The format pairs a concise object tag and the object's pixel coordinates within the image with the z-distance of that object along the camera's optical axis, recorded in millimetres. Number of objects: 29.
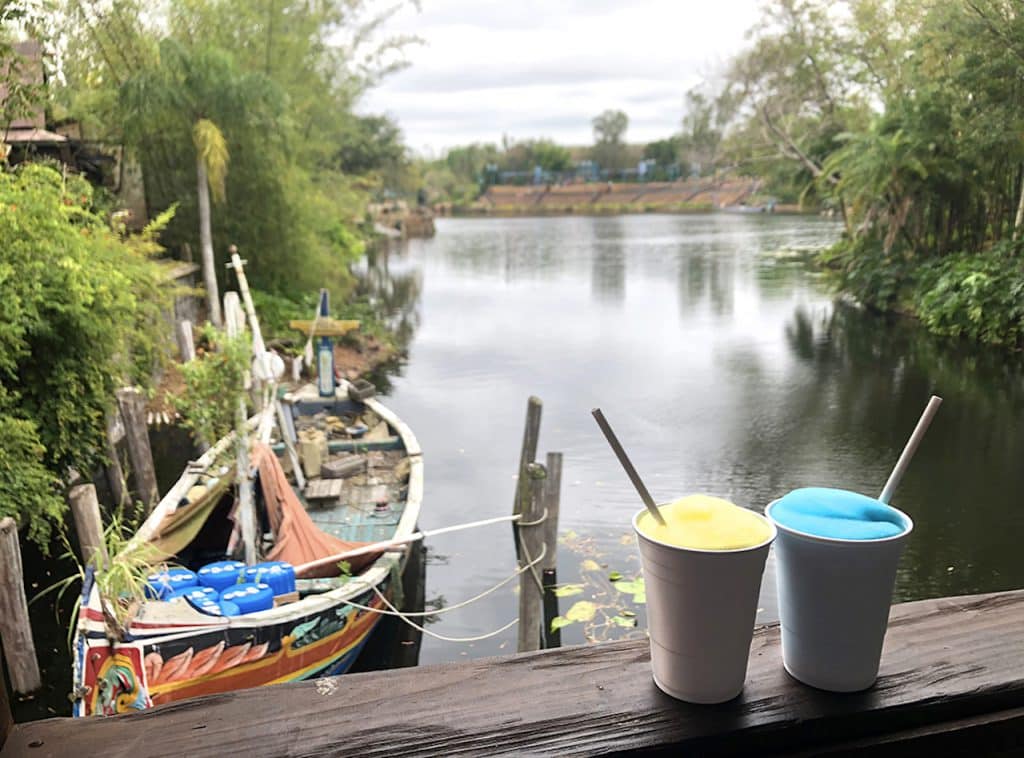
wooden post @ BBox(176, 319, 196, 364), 8094
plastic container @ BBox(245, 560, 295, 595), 3791
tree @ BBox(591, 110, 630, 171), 47375
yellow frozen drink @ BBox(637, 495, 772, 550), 730
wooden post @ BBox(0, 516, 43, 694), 3625
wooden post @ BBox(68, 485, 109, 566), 3889
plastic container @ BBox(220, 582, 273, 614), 3531
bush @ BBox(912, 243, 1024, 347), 10695
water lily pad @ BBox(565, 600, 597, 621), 4867
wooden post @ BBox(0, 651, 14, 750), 631
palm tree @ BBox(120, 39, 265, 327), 9602
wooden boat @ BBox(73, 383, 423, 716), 3166
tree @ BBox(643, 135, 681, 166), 45781
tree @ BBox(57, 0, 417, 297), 9719
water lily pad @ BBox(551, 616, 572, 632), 4832
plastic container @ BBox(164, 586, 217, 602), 3498
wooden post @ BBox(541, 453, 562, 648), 4645
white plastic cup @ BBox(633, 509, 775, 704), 717
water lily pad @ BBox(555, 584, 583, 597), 5125
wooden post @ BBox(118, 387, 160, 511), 5721
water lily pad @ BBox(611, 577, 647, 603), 5047
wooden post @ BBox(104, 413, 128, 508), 5996
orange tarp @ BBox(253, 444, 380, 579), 4305
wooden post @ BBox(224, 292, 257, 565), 4129
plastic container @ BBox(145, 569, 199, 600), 3477
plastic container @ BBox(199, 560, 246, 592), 3725
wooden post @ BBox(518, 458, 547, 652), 4121
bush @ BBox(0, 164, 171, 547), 4512
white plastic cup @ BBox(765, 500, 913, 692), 731
